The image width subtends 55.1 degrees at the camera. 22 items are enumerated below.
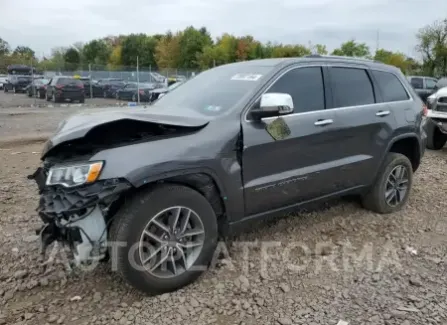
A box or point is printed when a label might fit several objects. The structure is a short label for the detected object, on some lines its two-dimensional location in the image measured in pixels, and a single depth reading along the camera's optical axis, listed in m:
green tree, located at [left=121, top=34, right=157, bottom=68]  61.12
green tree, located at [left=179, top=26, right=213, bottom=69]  52.53
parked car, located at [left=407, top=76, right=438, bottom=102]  20.80
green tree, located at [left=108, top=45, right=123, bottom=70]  62.56
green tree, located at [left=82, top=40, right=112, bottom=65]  69.06
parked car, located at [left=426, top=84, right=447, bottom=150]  8.52
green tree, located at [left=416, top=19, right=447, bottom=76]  39.25
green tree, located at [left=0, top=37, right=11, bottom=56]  56.12
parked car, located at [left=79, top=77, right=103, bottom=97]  28.03
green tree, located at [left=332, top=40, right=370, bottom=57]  46.17
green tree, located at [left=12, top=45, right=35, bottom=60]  76.81
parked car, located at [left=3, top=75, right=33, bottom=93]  31.88
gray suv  2.90
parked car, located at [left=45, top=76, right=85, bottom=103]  23.52
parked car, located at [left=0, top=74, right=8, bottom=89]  34.41
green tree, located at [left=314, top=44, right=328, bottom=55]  42.46
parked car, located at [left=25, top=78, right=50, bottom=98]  27.17
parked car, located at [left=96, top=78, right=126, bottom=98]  28.66
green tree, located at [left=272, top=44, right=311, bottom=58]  42.51
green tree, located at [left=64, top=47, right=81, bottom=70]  65.31
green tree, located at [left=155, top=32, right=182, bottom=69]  54.17
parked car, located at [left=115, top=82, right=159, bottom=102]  25.83
